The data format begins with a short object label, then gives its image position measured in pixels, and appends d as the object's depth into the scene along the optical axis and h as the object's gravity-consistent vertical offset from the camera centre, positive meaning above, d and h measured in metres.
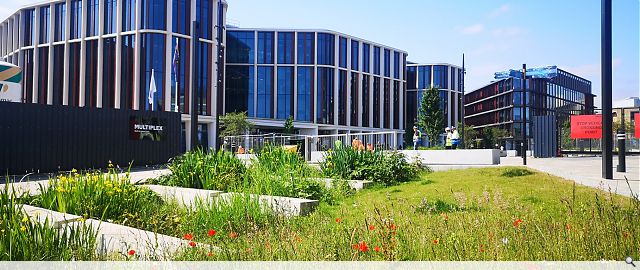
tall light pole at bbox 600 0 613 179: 11.19 +1.30
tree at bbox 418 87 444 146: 40.34 +1.98
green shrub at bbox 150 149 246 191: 9.24 -0.65
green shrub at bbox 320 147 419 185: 10.82 -0.62
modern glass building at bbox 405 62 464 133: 89.44 +10.03
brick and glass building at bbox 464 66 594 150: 94.12 +9.04
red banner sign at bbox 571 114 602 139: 31.39 +0.87
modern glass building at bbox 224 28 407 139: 63.16 +7.88
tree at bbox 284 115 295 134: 57.88 +1.47
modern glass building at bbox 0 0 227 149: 49.19 +8.85
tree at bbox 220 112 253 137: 50.06 +1.45
